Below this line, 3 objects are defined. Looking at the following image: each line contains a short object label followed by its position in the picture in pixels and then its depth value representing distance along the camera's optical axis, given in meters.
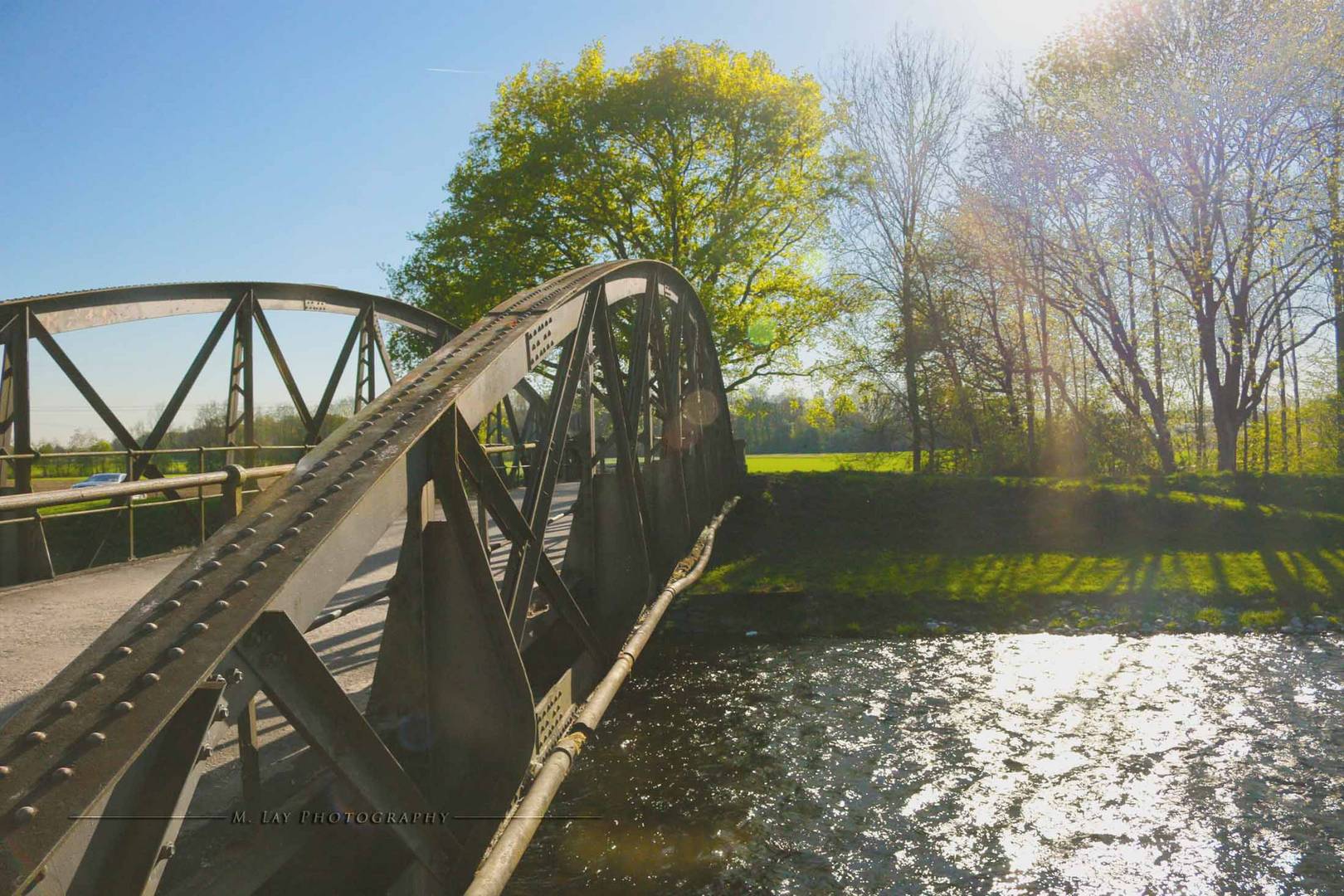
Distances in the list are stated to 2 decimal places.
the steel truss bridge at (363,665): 2.05
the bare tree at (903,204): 27.31
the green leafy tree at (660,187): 27.17
